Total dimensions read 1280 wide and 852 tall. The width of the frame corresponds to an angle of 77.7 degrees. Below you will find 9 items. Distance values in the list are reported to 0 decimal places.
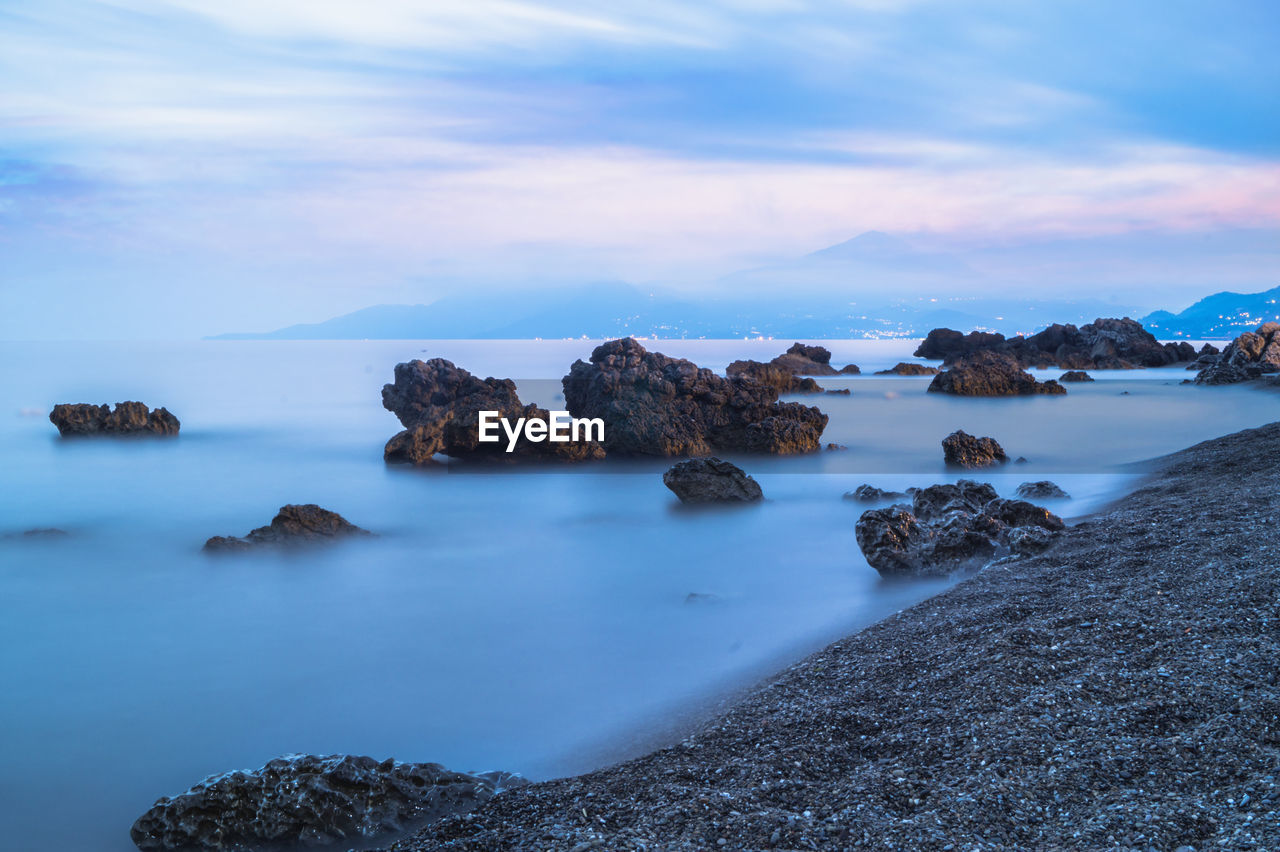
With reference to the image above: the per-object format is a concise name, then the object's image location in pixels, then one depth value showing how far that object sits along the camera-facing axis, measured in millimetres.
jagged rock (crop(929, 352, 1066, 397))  30266
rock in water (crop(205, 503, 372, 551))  9086
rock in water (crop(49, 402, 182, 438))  18734
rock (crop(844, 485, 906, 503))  11510
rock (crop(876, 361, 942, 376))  43050
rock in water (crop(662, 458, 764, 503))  11484
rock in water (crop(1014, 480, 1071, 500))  11031
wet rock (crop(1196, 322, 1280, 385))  33000
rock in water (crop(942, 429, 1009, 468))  14648
